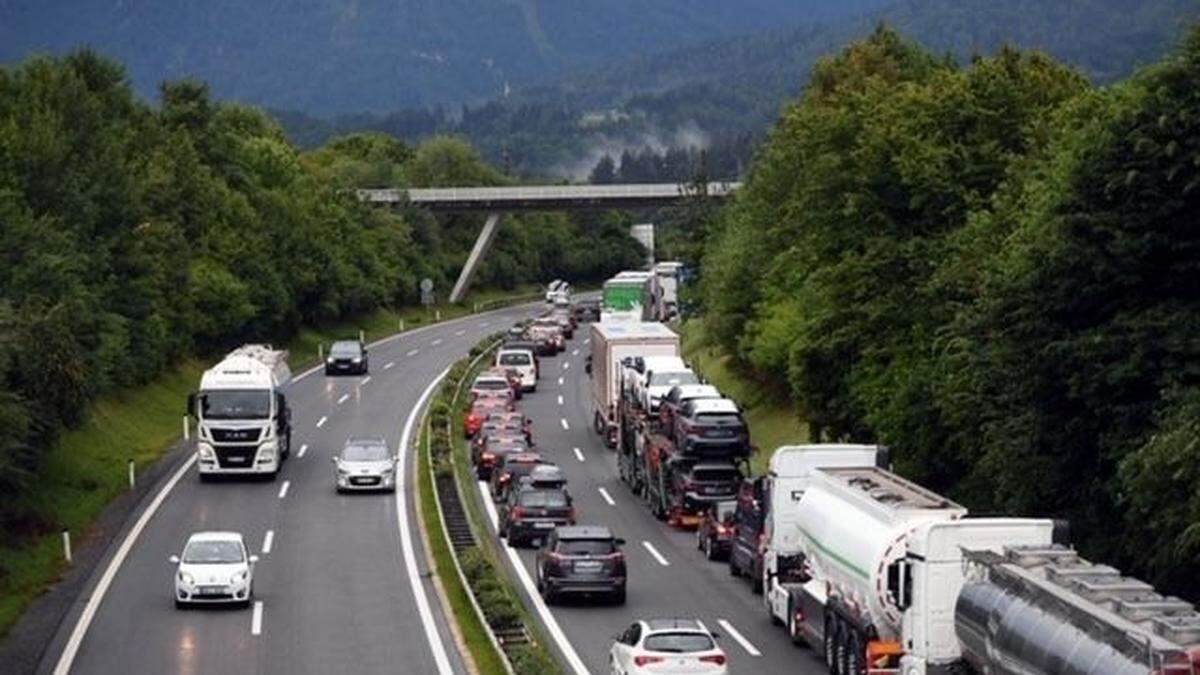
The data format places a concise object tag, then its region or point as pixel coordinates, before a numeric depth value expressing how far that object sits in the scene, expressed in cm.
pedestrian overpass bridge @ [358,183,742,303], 15250
